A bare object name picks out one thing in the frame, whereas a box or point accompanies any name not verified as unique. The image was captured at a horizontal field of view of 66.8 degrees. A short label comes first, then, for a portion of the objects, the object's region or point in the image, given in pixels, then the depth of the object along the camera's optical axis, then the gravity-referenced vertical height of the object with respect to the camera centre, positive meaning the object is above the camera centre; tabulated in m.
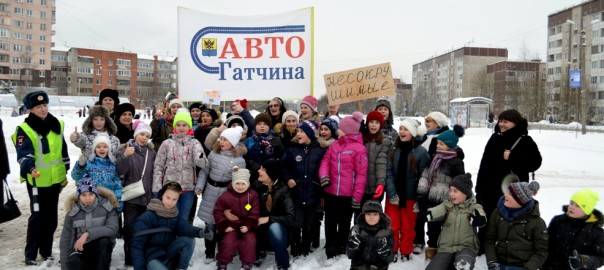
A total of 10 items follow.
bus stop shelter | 34.19 +1.06
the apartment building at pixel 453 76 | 99.94 +11.76
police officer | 5.48 -0.56
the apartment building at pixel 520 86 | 64.75 +6.34
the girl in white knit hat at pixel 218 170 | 5.63 -0.58
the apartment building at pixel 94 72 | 103.94 +11.37
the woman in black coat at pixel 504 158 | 5.39 -0.39
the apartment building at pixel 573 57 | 62.50 +10.95
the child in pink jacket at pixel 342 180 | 5.67 -0.70
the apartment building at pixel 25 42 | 87.44 +15.45
